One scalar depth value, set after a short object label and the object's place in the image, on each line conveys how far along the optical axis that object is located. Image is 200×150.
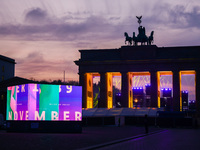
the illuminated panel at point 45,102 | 38.41
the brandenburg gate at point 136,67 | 93.00
